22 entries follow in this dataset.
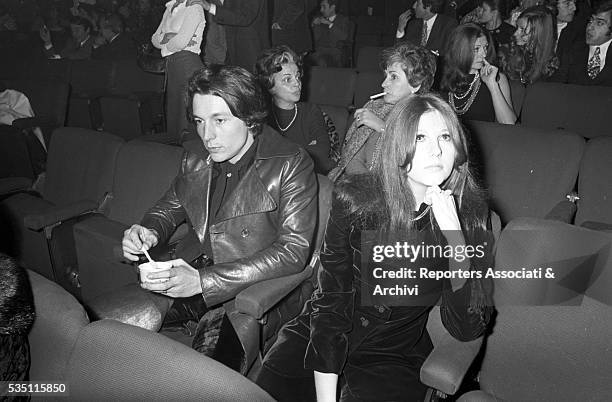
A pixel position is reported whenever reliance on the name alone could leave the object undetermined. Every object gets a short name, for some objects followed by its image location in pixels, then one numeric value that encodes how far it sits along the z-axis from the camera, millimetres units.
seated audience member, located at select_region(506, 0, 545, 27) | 4273
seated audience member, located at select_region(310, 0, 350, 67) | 5664
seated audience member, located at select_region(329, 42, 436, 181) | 2363
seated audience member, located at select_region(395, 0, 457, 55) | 4125
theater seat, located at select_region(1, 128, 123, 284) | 2262
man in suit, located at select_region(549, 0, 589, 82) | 3564
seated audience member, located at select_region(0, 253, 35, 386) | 963
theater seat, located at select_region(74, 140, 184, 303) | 2104
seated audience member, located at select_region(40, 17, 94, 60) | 6168
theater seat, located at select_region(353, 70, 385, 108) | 3665
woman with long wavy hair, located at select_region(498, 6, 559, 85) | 3348
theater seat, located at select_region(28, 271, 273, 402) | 792
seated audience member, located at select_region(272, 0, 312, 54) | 3422
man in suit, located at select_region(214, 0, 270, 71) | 3018
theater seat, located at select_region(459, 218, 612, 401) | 1219
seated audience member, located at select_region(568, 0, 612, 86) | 3424
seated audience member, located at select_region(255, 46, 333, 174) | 2605
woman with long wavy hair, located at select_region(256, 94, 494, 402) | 1264
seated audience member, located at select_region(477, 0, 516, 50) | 3910
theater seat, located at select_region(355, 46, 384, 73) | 4777
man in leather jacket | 1585
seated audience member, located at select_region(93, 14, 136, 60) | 5996
